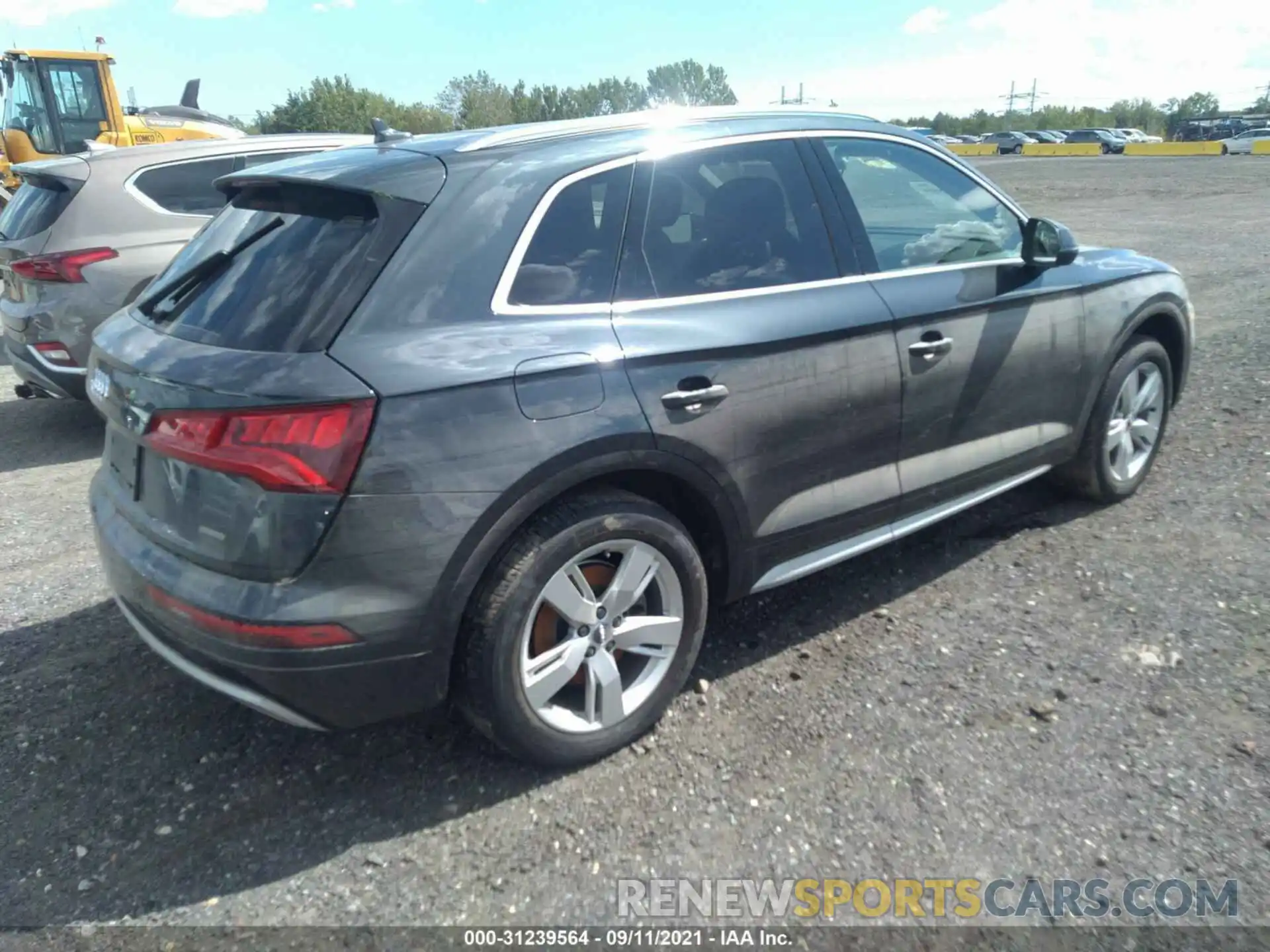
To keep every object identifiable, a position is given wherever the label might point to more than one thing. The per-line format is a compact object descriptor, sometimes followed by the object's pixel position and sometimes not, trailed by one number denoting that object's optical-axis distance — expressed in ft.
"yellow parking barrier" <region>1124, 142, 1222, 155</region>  163.22
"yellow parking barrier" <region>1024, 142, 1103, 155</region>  179.52
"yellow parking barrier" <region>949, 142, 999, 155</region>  208.54
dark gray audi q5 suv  8.16
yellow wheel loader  48.78
